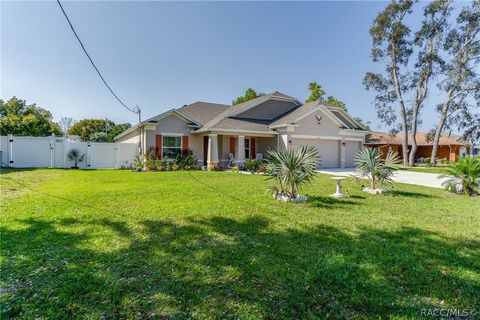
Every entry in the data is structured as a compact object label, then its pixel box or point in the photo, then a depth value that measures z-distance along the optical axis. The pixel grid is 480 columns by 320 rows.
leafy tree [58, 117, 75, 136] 42.09
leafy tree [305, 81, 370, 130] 35.75
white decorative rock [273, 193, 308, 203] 7.80
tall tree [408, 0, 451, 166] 28.30
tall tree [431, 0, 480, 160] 27.05
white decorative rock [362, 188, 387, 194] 9.61
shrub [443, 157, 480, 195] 9.98
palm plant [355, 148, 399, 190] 9.55
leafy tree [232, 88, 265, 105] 34.59
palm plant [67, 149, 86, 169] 18.30
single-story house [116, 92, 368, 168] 18.17
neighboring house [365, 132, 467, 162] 33.59
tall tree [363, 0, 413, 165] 29.02
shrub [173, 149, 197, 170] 17.62
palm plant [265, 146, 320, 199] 7.62
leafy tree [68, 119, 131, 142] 50.50
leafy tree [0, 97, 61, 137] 26.95
